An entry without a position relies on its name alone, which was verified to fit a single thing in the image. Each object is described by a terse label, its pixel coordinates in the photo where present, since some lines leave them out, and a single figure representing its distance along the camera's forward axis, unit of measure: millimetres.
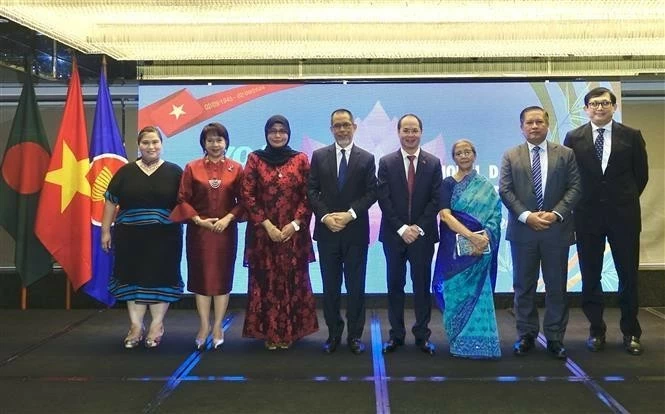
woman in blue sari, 3271
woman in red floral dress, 3482
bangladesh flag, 4309
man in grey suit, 3305
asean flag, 4230
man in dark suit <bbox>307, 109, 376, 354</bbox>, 3436
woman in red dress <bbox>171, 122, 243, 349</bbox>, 3508
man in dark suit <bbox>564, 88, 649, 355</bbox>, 3393
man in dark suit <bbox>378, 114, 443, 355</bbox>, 3398
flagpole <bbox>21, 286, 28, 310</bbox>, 4953
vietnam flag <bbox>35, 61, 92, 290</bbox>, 4191
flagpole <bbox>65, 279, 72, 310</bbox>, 4984
